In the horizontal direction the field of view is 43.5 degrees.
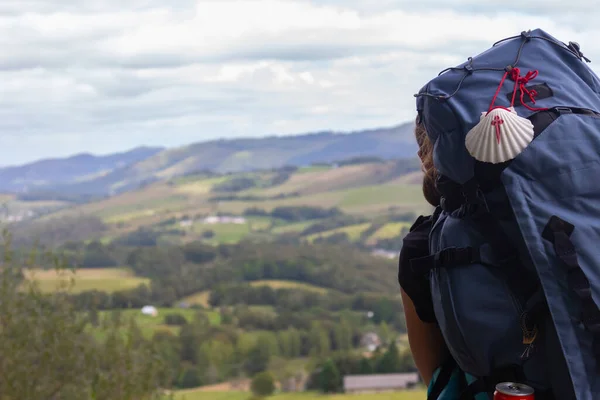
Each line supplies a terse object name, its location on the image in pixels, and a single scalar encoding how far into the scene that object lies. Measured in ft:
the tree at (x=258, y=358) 128.05
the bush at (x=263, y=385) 108.47
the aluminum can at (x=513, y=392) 5.22
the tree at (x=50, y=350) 18.22
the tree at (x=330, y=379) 114.62
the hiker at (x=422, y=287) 6.52
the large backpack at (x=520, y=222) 5.14
